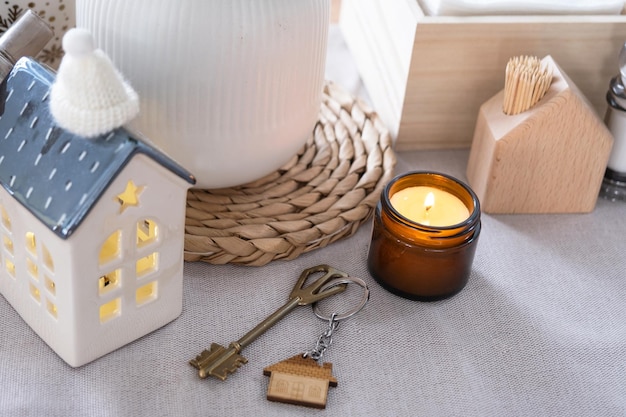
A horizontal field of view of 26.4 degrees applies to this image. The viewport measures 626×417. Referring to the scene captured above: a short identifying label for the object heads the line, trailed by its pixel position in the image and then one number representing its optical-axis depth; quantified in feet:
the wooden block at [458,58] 2.63
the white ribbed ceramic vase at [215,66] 2.21
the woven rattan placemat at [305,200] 2.40
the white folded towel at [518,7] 2.61
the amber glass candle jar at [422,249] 2.29
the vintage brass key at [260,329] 2.19
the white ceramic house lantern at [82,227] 2.00
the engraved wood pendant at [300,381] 2.15
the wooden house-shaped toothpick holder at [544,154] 2.51
